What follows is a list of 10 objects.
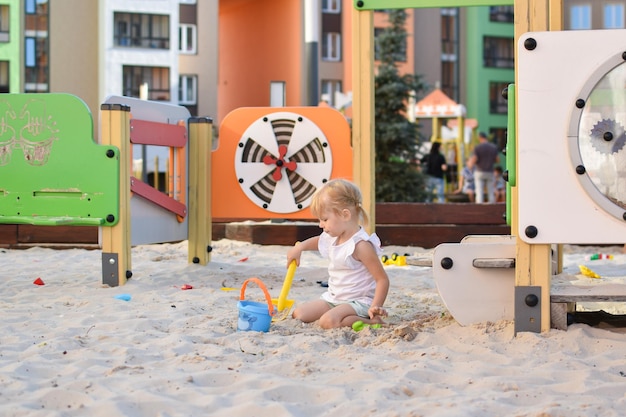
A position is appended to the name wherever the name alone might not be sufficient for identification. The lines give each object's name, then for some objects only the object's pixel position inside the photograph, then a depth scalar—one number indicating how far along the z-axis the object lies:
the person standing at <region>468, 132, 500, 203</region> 16.22
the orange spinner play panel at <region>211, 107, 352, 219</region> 7.50
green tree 19.94
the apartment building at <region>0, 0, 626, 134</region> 31.22
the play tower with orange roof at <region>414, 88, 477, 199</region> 22.73
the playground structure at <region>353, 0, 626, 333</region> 3.97
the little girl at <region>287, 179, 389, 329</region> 4.51
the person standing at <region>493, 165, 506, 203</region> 20.56
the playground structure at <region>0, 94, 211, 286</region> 6.18
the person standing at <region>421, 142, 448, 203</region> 19.75
